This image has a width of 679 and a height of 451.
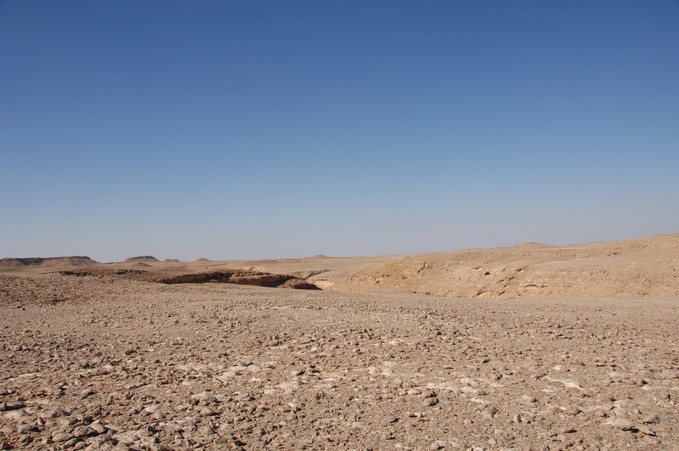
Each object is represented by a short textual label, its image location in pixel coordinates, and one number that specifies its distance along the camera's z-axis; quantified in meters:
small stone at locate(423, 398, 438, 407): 4.73
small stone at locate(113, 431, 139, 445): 3.93
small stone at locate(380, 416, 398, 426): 4.30
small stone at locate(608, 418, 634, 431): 4.04
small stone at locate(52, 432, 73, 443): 3.93
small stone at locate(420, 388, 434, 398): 4.95
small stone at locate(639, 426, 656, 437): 3.93
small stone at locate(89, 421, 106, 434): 4.10
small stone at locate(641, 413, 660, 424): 4.16
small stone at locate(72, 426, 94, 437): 4.02
